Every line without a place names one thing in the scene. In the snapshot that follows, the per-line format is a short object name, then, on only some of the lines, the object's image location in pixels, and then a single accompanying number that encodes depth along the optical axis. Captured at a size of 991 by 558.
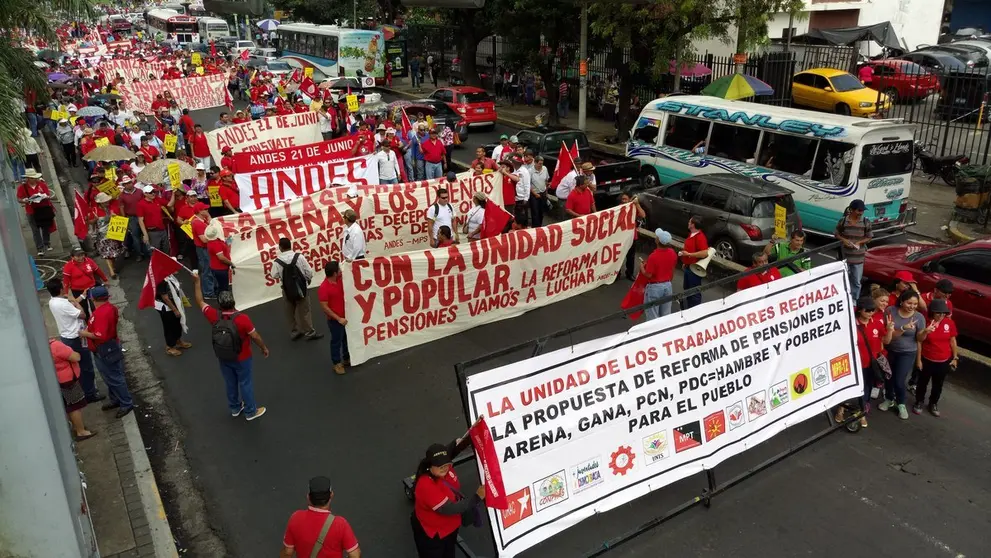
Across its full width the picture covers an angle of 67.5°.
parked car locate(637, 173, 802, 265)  12.47
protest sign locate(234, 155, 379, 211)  13.21
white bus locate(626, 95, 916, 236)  13.49
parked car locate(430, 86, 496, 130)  27.27
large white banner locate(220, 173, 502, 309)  11.23
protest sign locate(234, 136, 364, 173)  15.09
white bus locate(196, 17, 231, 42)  69.25
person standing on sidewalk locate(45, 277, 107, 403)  7.97
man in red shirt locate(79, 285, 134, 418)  8.01
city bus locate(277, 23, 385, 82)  39.62
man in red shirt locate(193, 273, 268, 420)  7.72
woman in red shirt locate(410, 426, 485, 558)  5.08
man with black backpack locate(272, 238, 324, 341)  9.80
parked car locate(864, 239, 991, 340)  9.44
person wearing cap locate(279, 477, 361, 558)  4.85
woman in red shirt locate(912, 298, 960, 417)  7.77
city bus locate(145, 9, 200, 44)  66.75
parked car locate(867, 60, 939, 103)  27.86
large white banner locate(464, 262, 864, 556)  5.45
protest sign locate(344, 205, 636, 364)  9.43
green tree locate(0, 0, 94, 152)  9.50
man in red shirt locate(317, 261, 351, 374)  8.96
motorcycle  18.66
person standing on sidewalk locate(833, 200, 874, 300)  10.16
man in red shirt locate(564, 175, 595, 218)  12.54
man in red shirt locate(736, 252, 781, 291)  8.46
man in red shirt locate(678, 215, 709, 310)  9.92
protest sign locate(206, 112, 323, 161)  17.11
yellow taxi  25.98
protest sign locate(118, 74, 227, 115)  27.25
